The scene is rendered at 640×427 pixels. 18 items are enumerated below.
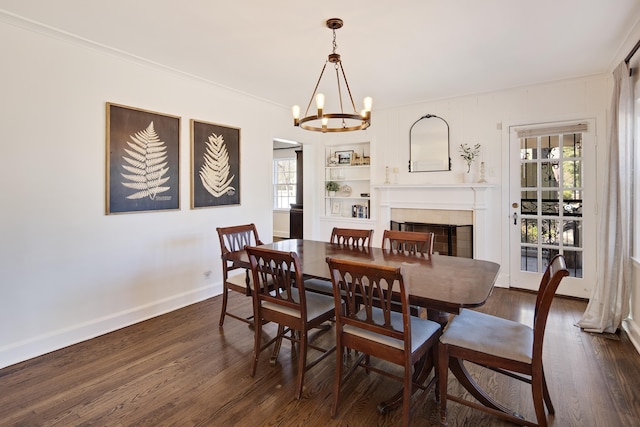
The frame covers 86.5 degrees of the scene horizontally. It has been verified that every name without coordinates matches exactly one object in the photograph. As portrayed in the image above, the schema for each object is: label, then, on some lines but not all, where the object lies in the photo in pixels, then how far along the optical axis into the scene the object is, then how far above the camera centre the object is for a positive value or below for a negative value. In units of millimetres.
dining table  1744 -404
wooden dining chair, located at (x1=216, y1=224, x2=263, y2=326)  2924 -365
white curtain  2908 -95
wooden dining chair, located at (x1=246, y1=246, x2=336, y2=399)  2137 -639
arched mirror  4734 +951
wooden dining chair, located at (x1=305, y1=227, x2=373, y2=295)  3189 -246
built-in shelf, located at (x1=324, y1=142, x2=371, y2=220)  5605 +530
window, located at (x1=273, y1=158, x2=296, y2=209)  8375 +717
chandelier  2559 +786
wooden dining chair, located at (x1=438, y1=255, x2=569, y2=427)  1678 -706
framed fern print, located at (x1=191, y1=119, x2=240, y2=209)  3871 +555
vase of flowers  4500 +769
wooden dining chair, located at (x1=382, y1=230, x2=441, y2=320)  2844 -276
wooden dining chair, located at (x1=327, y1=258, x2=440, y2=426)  1726 -652
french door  3924 +117
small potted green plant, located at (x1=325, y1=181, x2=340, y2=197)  5824 +431
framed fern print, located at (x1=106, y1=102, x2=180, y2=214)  3137 +498
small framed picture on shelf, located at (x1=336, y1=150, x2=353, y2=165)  5727 +925
